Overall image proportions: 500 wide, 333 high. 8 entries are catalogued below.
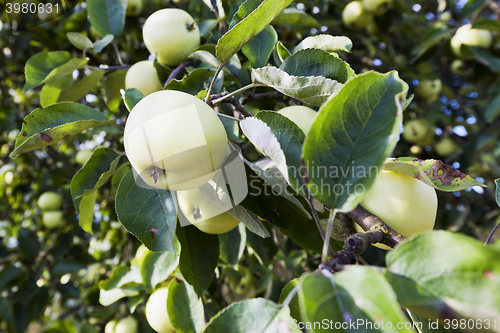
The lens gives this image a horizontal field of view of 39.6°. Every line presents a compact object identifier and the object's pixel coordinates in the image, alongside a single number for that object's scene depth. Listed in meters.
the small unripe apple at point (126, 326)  0.75
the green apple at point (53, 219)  1.10
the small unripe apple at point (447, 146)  1.23
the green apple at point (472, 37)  0.99
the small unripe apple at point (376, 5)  0.96
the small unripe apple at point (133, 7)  0.78
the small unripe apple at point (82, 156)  1.04
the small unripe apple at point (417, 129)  1.15
